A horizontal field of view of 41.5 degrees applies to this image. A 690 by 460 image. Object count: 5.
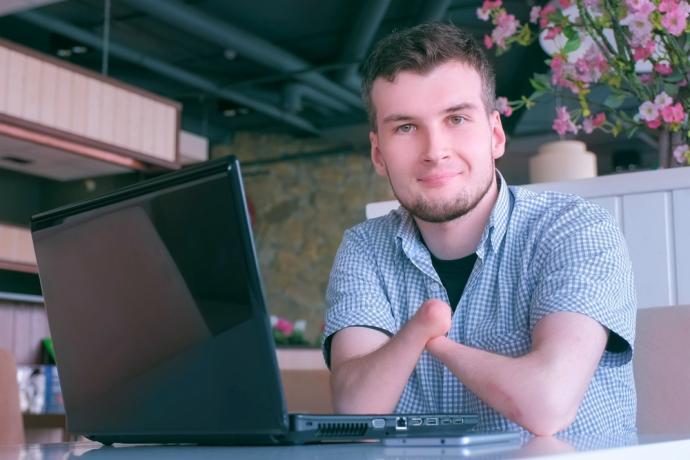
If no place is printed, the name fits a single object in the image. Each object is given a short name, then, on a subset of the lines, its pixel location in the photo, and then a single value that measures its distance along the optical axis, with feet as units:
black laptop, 2.27
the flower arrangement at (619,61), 5.89
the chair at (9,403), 5.81
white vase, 7.63
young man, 4.01
